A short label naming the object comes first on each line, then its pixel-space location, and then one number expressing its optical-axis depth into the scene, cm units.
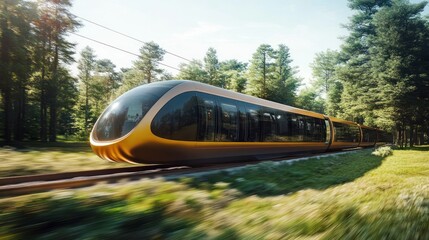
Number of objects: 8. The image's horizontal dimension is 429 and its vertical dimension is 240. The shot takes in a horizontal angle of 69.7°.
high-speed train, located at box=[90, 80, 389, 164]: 855
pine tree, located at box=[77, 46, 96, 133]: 5891
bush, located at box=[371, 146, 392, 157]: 1976
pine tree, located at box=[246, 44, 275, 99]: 4944
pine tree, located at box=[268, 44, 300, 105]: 4969
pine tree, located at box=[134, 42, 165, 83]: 5644
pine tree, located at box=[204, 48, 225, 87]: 5572
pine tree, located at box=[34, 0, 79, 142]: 3384
